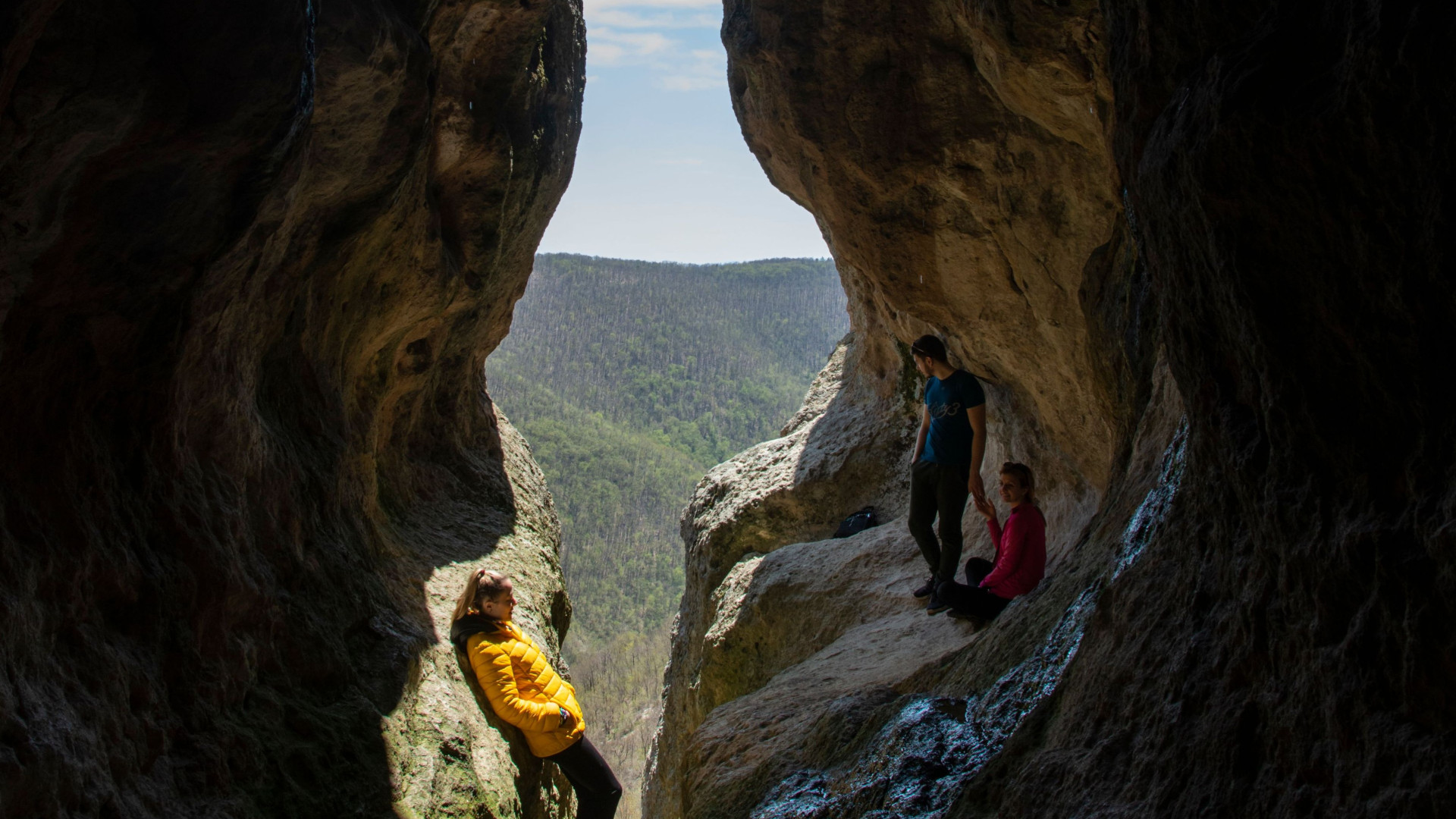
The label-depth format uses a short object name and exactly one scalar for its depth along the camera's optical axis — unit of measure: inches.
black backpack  407.8
